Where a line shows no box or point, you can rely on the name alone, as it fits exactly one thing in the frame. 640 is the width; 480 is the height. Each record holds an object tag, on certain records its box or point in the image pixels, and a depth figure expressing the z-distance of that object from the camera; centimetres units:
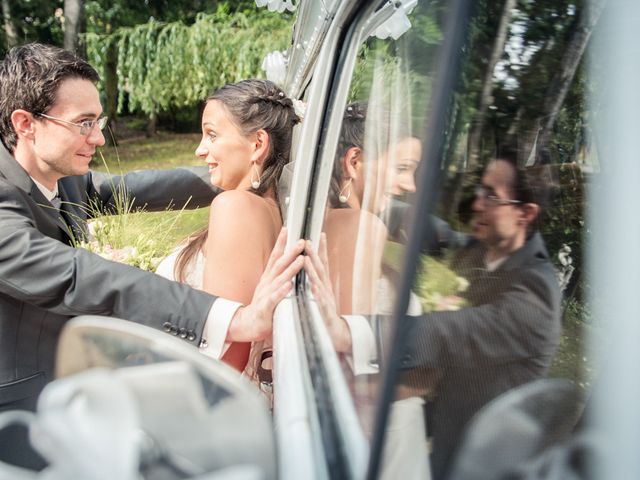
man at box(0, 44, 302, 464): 172
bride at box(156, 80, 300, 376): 187
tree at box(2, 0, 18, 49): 1502
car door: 67
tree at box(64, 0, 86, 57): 1116
